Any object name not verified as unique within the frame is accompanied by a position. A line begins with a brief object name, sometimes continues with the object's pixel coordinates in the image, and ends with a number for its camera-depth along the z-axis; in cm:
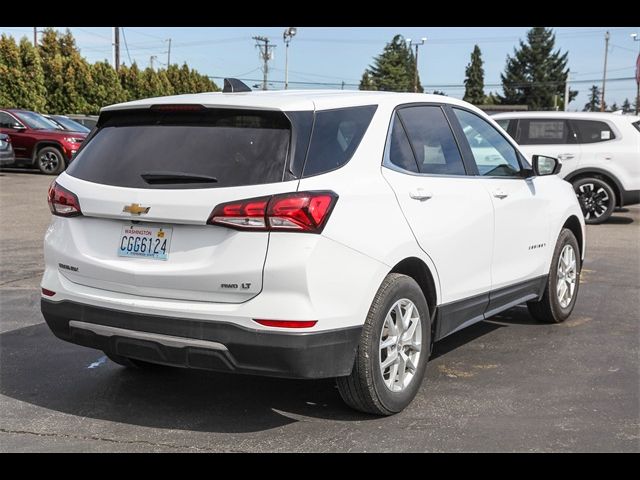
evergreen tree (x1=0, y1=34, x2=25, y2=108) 3112
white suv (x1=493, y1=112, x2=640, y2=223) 1323
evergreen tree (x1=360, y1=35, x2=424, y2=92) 9975
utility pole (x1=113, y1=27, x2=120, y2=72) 4329
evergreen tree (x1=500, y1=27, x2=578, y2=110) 10375
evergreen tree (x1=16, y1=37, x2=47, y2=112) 3198
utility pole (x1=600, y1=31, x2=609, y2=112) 9275
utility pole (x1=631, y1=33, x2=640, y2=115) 2686
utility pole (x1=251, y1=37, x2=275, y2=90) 8364
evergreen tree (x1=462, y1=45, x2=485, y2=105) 11381
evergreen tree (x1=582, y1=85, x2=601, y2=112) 12720
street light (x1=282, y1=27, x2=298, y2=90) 6021
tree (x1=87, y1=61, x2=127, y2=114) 3628
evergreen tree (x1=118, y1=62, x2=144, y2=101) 3994
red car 2022
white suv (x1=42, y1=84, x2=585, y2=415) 362
